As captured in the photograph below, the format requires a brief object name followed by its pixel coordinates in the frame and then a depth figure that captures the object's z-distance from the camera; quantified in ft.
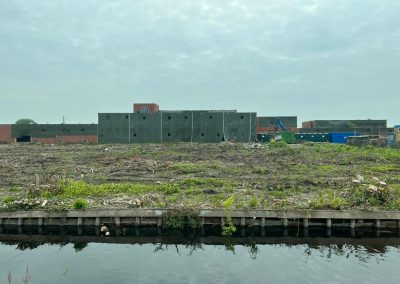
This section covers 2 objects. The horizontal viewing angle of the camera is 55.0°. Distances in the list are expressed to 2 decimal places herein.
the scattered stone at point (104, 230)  49.42
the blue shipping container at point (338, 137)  241.33
